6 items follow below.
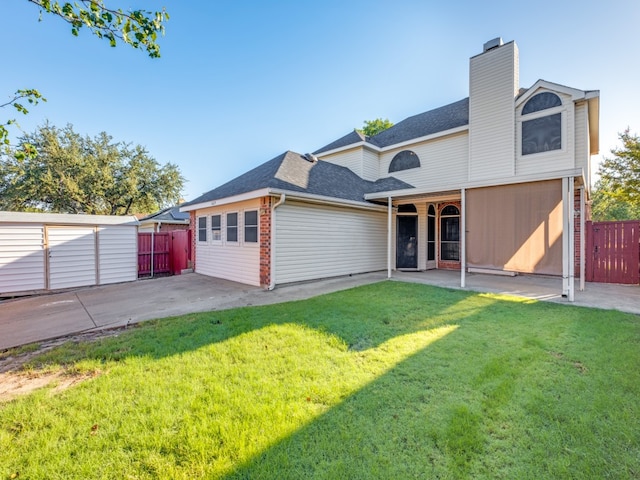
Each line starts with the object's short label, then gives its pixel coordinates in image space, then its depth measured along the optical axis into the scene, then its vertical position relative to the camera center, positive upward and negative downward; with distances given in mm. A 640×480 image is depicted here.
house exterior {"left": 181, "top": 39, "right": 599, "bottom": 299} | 6953 +1299
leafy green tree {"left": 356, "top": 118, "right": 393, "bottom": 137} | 26109 +11011
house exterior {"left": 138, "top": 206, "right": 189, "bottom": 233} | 17922 +1257
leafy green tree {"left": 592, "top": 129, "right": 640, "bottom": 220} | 14539 +3935
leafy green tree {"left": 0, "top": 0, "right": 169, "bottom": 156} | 3084 +2582
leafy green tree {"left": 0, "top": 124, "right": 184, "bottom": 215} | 17672 +4412
